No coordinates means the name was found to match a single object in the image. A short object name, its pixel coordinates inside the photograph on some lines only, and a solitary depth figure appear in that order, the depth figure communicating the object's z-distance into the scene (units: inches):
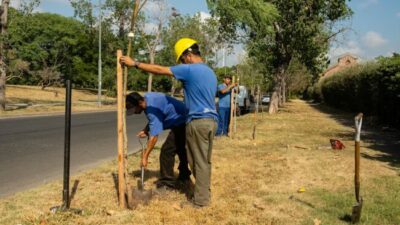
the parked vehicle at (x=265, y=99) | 2342.5
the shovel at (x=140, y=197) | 228.4
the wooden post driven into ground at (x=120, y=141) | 220.7
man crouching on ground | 243.2
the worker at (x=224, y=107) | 565.0
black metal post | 217.9
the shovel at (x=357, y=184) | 205.8
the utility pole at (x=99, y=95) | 1376.6
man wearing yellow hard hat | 222.1
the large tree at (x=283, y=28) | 884.6
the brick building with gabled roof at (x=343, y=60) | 4243.1
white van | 1197.8
